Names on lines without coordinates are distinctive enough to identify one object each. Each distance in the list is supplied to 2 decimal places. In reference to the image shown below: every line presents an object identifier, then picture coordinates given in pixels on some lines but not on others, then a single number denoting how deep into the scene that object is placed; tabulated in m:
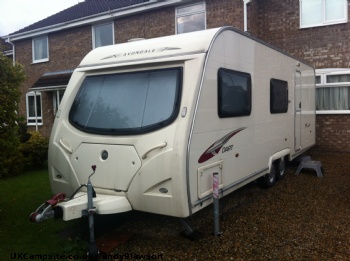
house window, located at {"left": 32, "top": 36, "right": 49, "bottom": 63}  16.77
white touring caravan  4.07
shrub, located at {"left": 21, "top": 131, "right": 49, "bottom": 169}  9.36
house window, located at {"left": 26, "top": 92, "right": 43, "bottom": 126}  16.67
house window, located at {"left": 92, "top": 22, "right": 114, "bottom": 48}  14.86
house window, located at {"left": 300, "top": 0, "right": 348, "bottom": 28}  11.20
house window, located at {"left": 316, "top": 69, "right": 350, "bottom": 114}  11.25
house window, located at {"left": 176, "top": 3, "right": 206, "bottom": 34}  12.54
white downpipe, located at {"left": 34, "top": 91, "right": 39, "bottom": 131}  15.51
